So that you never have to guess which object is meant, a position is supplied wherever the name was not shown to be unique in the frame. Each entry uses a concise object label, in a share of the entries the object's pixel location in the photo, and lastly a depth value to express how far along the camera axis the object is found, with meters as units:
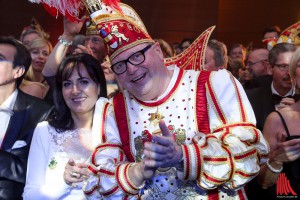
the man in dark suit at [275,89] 3.36
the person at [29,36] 4.72
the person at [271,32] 6.82
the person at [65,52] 3.30
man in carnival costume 2.11
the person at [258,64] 4.72
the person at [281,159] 2.63
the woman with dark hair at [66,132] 2.75
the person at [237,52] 6.33
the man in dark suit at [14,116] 2.96
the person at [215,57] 4.15
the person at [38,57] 4.32
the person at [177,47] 7.32
